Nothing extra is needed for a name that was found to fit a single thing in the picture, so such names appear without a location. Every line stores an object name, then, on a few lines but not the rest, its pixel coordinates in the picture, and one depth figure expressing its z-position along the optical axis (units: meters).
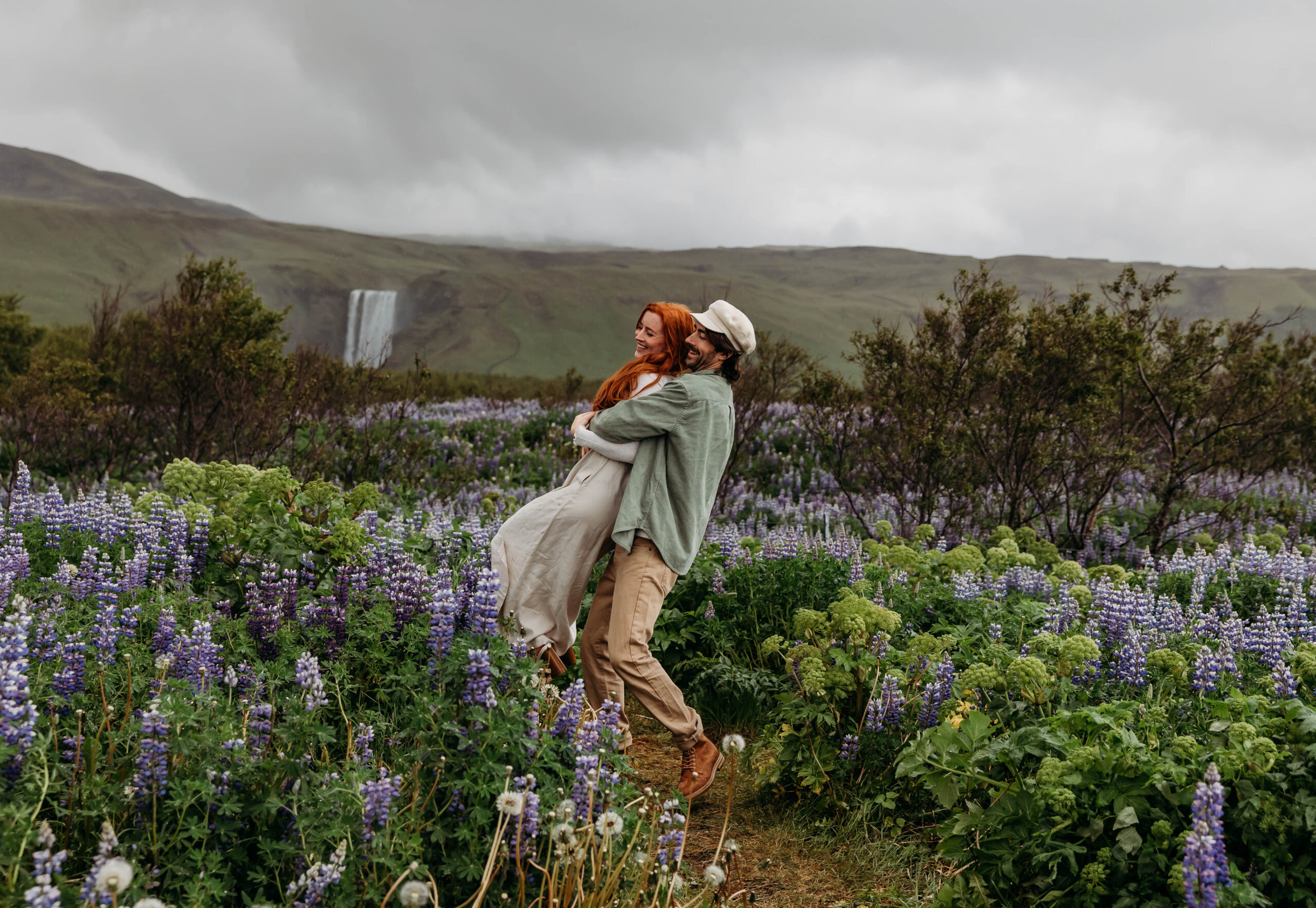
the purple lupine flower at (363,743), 2.77
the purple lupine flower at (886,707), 3.75
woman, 3.85
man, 3.70
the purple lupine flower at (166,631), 3.18
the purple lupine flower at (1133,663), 3.65
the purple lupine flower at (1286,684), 3.42
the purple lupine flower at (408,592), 3.59
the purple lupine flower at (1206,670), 3.44
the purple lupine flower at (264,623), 3.52
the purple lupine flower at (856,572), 5.16
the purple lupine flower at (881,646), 3.99
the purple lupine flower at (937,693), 3.66
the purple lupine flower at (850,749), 3.83
